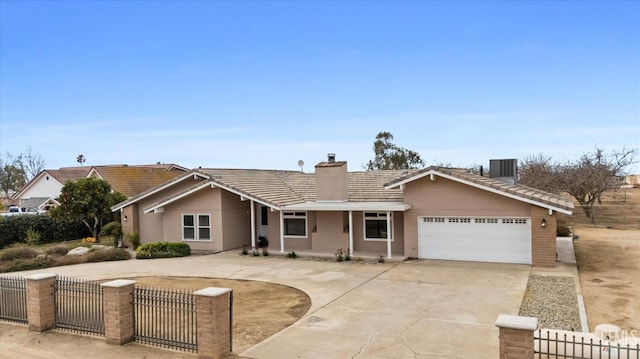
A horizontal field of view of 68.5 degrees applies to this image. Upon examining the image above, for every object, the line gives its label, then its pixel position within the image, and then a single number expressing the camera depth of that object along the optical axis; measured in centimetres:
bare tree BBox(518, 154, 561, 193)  3681
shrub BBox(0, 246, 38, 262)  2080
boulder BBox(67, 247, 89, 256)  2190
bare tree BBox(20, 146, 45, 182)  8221
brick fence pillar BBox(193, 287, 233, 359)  819
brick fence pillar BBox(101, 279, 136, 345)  922
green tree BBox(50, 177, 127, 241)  2744
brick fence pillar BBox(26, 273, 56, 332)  1017
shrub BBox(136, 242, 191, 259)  2130
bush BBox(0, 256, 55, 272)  1847
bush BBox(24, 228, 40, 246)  2817
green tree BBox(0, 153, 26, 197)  8275
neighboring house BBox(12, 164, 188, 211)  4041
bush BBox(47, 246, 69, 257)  2247
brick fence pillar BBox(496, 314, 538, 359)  635
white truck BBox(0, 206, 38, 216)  4572
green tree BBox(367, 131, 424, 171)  5016
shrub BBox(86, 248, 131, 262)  2073
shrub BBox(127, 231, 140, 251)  2435
